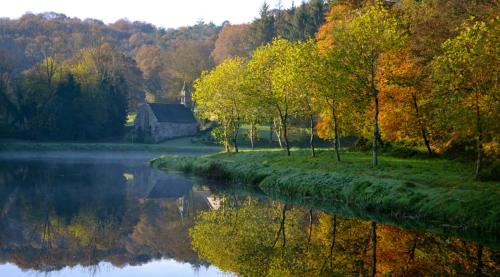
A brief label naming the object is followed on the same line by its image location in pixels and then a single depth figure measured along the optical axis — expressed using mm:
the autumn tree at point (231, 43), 129625
